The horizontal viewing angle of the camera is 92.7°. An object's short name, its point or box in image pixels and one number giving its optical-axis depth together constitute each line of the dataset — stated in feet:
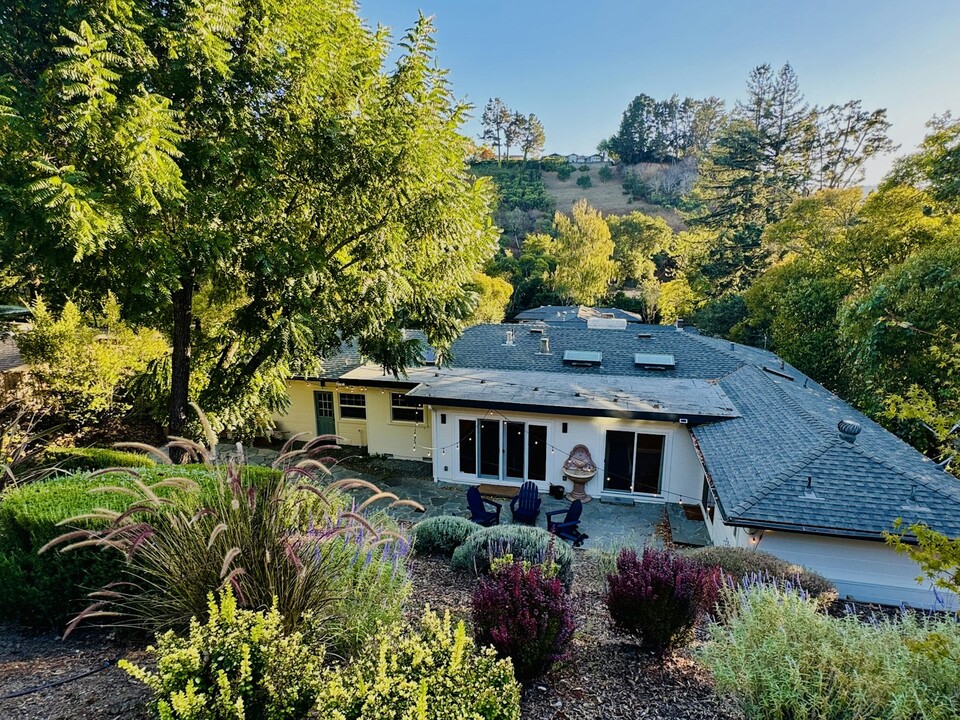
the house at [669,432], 24.50
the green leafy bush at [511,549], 18.75
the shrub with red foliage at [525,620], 11.16
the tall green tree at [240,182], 17.63
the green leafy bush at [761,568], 18.84
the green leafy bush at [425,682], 7.86
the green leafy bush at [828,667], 9.17
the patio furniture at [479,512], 32.99
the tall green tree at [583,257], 119.75
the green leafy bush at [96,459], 23.71
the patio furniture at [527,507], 34.47
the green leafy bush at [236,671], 7.55
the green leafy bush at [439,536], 22.50
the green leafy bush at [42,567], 13.28
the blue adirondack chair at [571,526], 31.63
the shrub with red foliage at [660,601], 12.92
